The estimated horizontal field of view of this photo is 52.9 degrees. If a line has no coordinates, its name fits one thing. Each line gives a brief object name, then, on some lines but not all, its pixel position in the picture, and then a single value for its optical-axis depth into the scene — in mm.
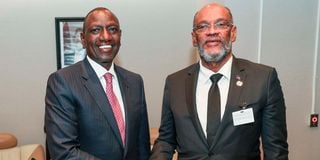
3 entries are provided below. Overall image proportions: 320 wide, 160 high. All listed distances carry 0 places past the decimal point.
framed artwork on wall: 3043
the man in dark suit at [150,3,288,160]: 1631
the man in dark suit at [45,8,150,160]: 1643
